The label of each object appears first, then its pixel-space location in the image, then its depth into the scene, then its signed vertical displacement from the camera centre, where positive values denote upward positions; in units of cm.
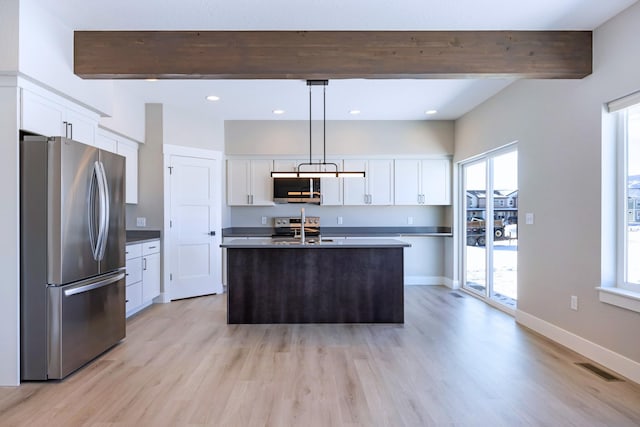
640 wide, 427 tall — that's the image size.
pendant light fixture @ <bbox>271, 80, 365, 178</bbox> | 409 +45
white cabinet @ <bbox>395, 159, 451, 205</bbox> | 628 +51
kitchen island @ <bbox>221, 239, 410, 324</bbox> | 420 -79
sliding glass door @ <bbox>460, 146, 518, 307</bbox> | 468 -17
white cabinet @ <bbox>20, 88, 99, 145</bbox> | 280 +78
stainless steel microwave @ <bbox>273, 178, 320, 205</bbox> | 613 +37
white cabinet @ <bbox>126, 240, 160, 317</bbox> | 435 -75
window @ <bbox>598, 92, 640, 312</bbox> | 292 +9
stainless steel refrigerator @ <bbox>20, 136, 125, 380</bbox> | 269 -29
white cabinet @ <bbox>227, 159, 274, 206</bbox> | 620 +47
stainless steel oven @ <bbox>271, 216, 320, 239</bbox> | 636 -22
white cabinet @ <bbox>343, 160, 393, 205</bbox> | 625 +46
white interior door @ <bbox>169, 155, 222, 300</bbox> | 534 -21
